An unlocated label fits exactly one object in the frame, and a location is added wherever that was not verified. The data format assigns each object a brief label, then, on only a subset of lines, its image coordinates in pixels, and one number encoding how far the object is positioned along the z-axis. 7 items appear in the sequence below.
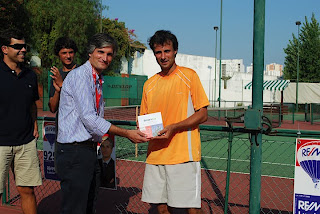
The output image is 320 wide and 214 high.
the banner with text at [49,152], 4.61
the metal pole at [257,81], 3.03
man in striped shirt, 2.93
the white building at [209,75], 42.12
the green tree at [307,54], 41.16
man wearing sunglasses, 3.82
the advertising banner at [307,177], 3.09
